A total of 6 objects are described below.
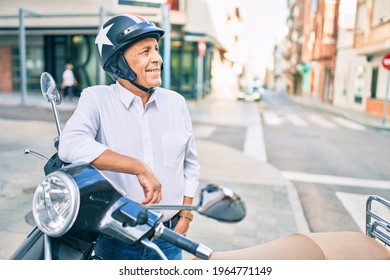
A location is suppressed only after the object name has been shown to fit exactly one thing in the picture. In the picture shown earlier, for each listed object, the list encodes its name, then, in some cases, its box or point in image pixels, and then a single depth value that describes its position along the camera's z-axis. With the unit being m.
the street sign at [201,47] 16.50
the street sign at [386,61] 7.46
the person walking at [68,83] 11.40
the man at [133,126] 1.19
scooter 0.93
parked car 27.94
